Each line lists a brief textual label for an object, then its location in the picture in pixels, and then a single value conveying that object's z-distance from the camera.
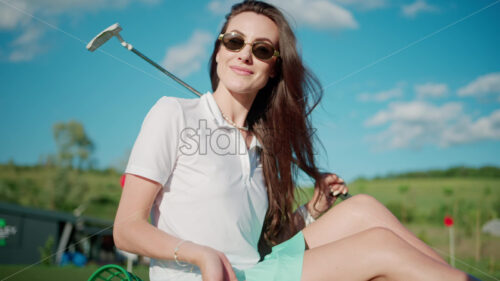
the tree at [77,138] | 23.28
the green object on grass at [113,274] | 1.27
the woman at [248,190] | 1.20
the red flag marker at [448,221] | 5.04
